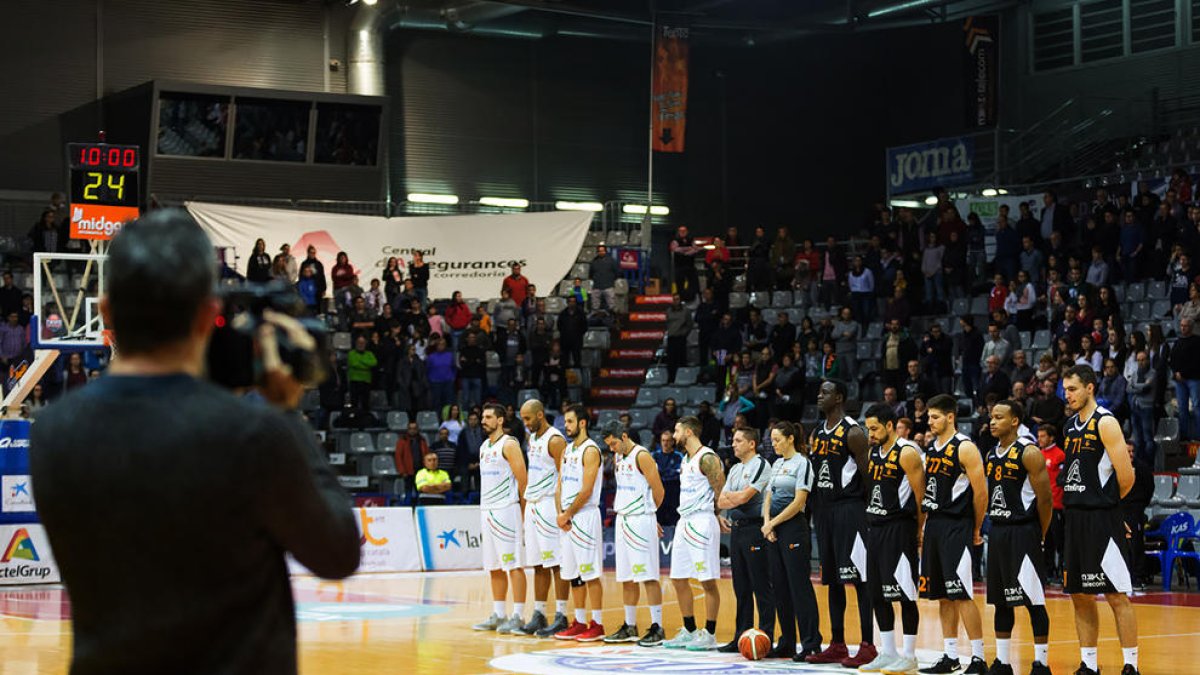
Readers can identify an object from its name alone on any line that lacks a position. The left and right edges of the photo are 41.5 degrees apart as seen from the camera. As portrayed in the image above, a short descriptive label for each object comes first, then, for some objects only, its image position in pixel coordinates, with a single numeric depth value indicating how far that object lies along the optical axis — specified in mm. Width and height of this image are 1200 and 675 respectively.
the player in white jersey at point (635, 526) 15391
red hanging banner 33438
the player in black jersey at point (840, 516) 13555
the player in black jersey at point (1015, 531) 12242
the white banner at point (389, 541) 24547
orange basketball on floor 13852
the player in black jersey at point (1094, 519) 11977
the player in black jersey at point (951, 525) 12516
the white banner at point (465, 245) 33406
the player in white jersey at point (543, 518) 16219
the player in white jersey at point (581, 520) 15758
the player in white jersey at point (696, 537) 14688
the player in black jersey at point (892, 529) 12930
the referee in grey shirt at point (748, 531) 14156
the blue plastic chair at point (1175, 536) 19953
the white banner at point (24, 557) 22312
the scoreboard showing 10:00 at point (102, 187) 20469
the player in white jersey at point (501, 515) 16469
